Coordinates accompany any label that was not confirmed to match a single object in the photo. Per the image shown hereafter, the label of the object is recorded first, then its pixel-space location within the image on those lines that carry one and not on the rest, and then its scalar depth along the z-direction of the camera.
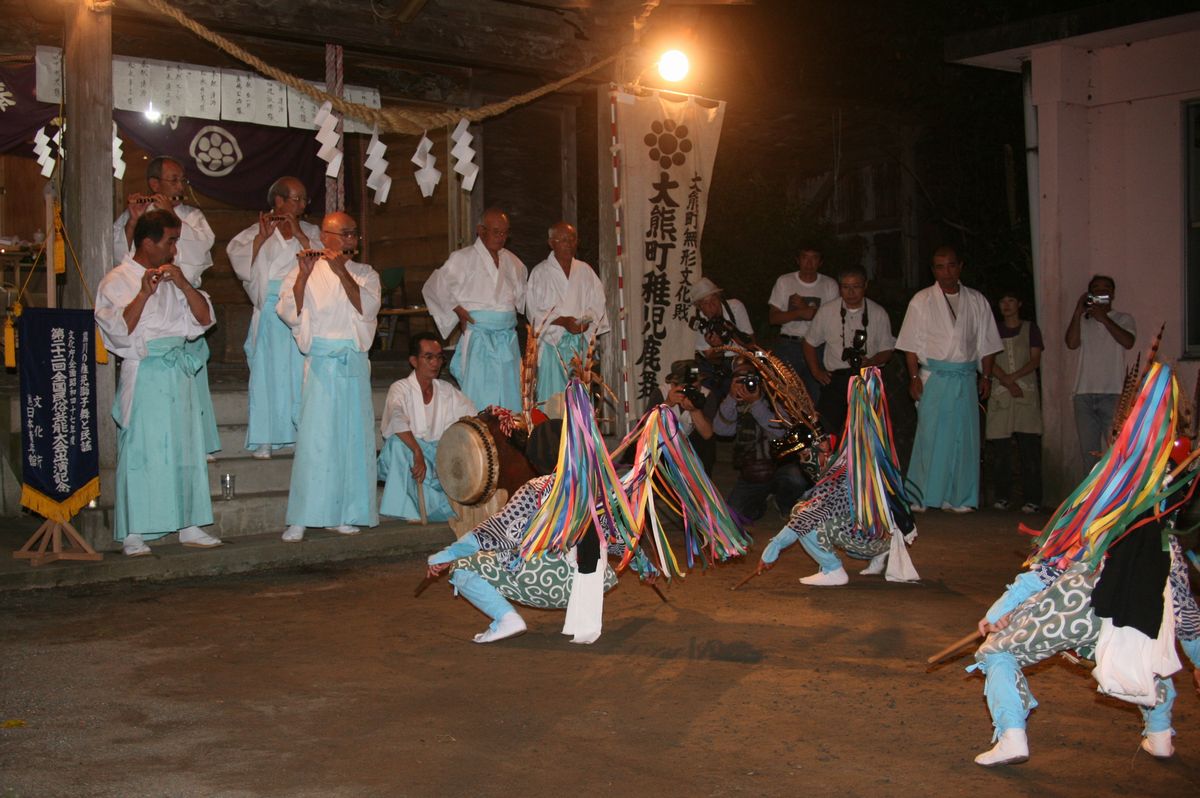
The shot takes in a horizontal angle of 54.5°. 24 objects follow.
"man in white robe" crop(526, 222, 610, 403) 9.43
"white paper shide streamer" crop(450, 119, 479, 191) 9.85
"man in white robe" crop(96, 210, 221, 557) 7.23
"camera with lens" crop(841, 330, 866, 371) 7.30
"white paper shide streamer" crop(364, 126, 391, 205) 9.73
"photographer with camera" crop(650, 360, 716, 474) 6.17
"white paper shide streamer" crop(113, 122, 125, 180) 11.37
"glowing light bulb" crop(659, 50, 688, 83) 9.93
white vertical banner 9.77
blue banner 7.09
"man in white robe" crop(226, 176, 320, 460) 8.66
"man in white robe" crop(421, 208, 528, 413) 9.05
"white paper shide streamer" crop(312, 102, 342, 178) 9.05
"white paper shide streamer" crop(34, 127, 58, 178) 11.13
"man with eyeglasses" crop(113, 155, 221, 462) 7.87
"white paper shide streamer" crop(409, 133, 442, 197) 9.80
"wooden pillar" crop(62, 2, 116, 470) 7.46
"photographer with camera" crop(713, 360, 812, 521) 7.64
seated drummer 8.22
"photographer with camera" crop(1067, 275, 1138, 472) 9.45
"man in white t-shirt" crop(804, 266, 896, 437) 9.38
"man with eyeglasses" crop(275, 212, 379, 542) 7.88
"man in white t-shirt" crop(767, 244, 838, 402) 10.02
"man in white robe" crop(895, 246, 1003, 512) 9.65
